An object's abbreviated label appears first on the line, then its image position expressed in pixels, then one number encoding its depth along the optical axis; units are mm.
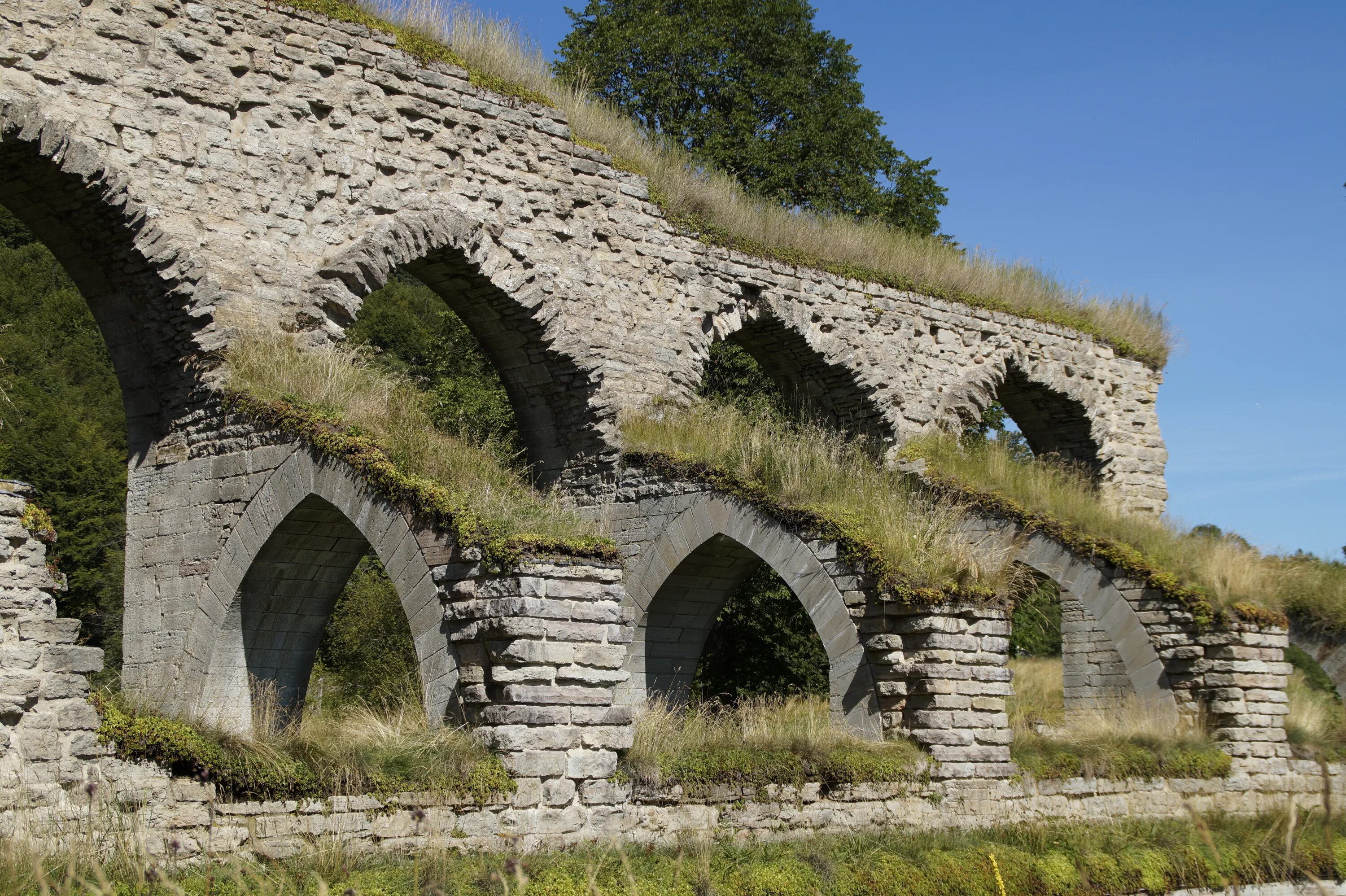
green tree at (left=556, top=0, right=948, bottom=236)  23125
